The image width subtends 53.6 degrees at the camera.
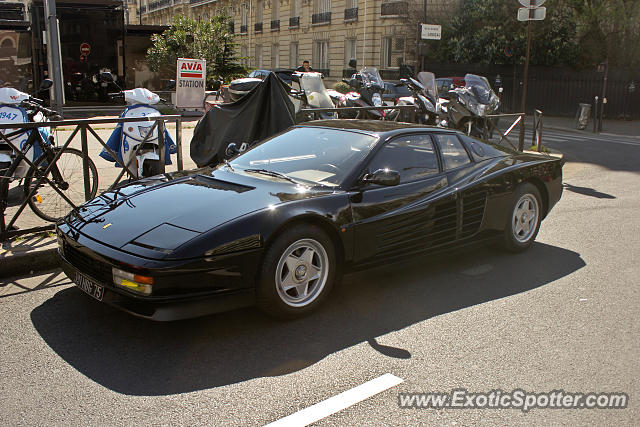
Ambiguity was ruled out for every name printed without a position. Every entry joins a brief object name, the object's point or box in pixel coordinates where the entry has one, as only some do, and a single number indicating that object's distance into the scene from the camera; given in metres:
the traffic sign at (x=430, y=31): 21.31
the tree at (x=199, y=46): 24.31
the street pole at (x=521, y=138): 11.62
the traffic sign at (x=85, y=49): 21.16
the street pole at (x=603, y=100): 19.87
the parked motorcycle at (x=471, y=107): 12.47
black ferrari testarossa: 3.96
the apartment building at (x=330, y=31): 37.09
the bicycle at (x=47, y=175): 6.22
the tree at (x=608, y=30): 25.09
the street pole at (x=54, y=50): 8.76
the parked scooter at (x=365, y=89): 13.74
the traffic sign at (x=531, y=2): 11.99
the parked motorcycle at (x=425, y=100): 12.88
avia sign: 17.95
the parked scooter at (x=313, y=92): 12.18
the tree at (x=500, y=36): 28.33
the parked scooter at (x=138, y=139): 7.02
